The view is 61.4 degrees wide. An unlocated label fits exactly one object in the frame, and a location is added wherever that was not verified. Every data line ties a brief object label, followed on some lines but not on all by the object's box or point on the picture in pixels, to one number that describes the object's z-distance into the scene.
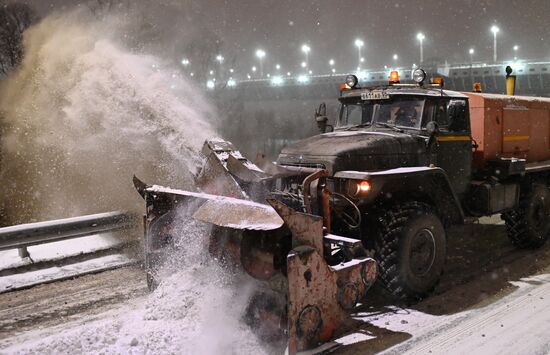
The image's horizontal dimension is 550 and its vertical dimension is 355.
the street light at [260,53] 69.19
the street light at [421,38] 61.62
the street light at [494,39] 59.28
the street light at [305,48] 68.31
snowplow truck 4.23
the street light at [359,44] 67.19
